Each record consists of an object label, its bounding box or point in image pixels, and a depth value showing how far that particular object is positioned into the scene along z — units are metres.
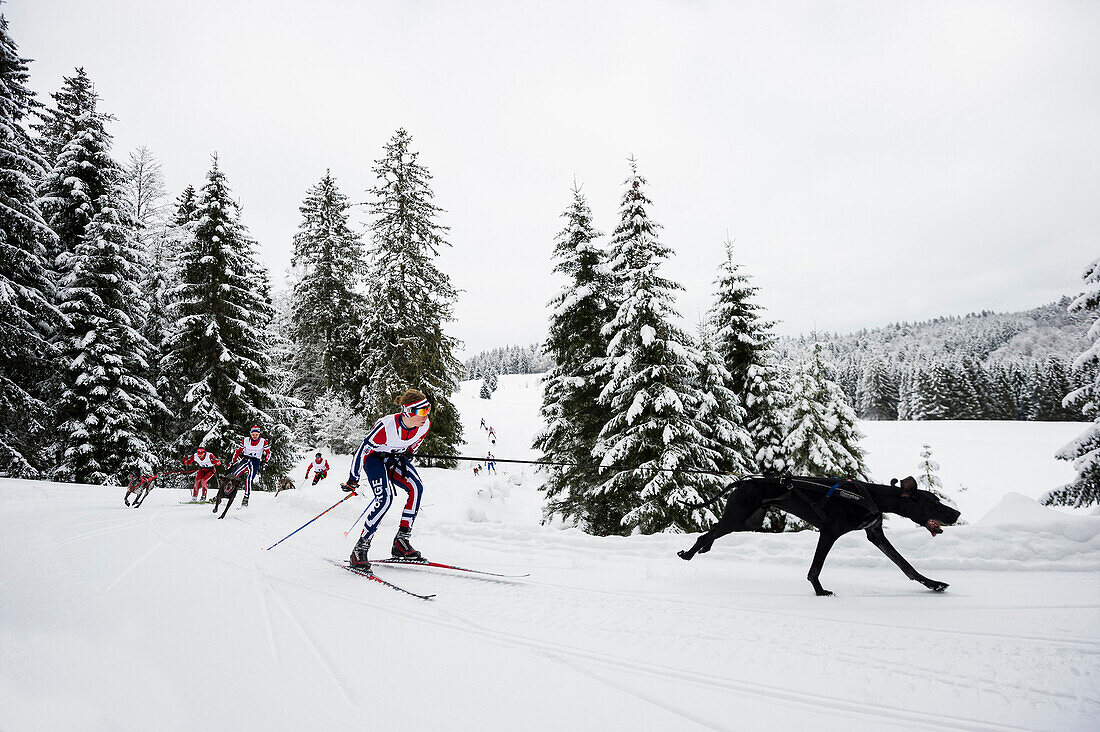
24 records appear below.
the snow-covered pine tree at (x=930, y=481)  21.39
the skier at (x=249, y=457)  12.73
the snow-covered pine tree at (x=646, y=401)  11.77
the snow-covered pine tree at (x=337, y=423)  24.03
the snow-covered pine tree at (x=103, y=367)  17.66
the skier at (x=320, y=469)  18.27
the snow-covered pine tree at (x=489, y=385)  79.08
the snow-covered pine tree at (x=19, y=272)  14.65
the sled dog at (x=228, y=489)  12.36
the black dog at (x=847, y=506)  4.83
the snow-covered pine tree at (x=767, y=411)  15.98
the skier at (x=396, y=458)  6.53
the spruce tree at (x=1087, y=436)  7.48
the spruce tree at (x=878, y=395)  81.88
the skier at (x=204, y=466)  14.91
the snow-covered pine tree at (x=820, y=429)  16.53
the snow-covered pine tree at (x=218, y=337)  20.12
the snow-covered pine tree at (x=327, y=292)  25.84
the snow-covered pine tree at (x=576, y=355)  14.38
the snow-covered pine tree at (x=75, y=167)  18.69
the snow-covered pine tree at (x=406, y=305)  20.92
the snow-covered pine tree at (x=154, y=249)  20.61
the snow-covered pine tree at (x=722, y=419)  13.27
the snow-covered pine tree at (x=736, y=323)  16.34
